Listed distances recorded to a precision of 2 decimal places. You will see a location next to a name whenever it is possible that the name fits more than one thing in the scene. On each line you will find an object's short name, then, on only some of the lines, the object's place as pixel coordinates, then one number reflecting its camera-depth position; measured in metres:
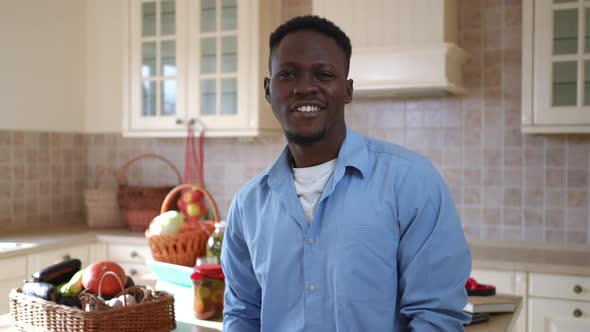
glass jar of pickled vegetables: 1.83
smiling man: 1.21
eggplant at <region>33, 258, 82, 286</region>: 1.79
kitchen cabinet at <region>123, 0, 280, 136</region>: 3.52
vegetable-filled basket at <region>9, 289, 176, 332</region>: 1.60
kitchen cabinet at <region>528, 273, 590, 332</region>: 2.74
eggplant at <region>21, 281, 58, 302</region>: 1.72
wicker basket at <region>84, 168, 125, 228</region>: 3.92
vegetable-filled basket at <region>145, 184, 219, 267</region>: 2.25
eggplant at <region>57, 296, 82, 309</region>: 1.68
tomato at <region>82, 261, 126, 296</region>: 1.70
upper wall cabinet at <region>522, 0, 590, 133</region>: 2.91
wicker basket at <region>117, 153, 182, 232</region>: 3.79
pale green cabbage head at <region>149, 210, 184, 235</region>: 2.29
